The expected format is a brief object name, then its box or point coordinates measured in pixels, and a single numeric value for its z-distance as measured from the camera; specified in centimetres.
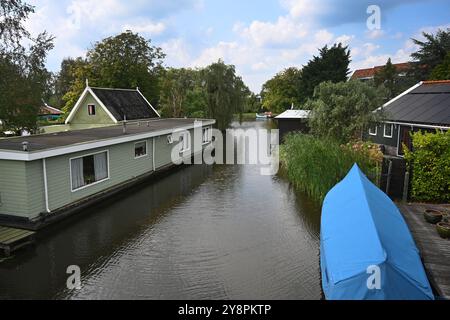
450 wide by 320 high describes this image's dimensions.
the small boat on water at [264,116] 7225
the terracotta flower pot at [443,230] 918
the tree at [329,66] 3828
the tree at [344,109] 1933
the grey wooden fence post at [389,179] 1285
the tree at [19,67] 1911
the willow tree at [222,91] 3812
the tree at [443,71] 3299
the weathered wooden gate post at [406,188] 1275
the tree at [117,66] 3809
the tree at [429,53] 3844
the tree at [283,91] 5606
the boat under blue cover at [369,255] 545
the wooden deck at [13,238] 926
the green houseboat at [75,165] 1092
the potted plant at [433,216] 1022
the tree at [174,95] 4275
